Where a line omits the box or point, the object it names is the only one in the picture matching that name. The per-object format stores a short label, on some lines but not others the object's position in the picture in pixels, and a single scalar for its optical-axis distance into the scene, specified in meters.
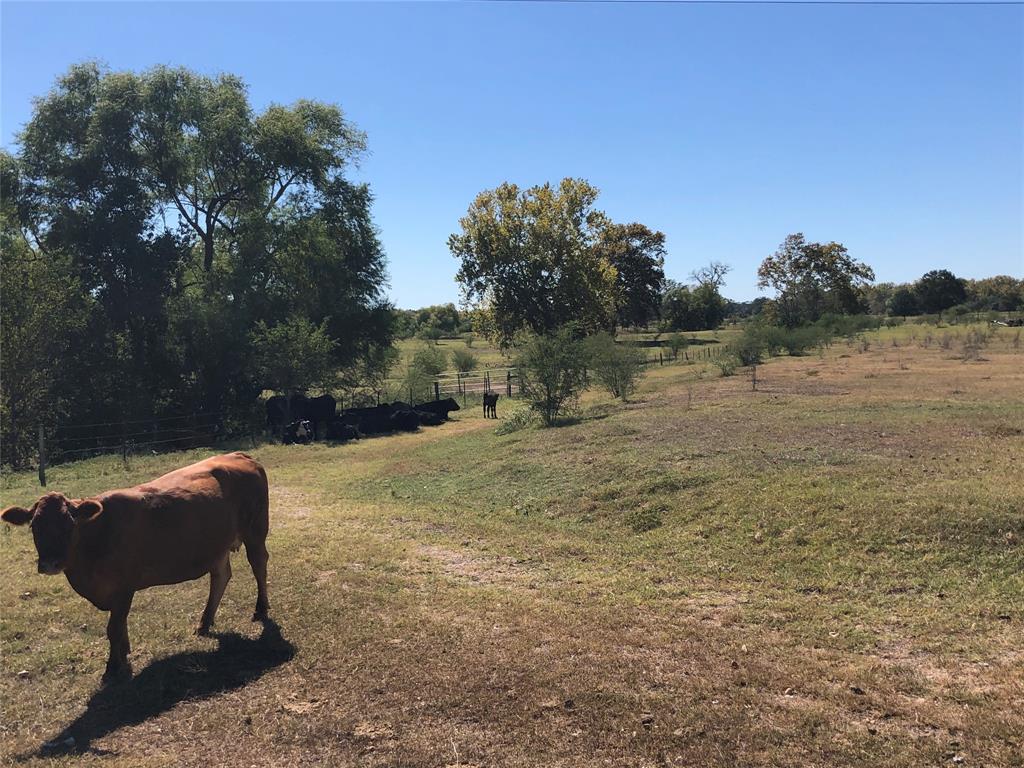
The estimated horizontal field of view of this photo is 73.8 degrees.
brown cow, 4.83
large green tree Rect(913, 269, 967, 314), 89.00
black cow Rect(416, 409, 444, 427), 27.08
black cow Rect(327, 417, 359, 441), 23.62
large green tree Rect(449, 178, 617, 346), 44.78
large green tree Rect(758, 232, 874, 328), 72.12
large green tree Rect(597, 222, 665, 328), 67.81
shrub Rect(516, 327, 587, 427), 20.03
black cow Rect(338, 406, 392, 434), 25.28
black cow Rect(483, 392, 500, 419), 28.16
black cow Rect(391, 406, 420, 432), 25.98
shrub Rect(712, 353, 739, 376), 33.84
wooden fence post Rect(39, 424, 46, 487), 15.43
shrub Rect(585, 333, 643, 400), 25.22
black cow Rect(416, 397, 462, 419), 28.08
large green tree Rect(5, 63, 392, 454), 25.83
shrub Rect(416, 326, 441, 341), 85.54
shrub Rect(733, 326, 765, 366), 37.91
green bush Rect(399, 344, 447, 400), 32.16
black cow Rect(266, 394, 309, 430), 26.09
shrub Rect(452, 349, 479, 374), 48.53
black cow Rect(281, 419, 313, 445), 23.10
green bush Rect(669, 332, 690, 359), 52.91
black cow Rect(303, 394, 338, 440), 26.02
